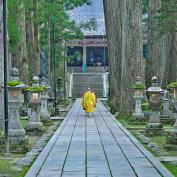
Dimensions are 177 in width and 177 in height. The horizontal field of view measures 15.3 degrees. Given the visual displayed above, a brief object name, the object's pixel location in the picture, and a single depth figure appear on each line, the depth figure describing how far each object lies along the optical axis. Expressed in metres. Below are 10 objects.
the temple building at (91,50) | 96.88
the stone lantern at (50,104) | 33.66
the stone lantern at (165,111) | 26.08
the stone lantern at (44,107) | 26.72
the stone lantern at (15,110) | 16.00
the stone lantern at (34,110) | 21.84
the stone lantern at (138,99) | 26.36
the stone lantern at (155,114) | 20.39
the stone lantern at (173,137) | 15.57
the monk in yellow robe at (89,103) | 31.16
